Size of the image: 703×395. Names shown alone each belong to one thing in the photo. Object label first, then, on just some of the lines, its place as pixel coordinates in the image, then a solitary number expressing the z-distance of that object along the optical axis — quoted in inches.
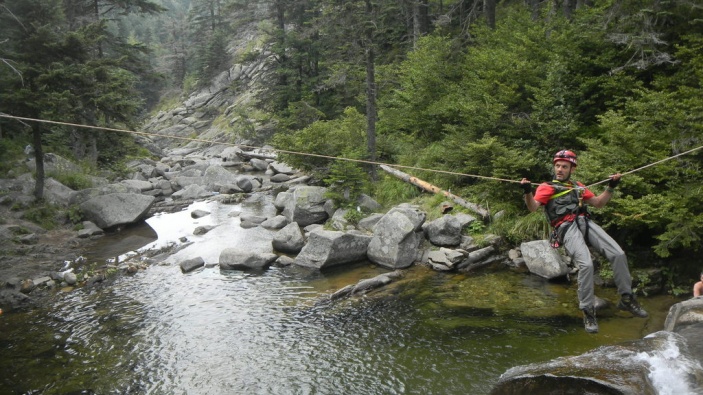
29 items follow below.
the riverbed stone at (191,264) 504.5
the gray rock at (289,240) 550.9
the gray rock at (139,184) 923.0
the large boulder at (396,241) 481.7
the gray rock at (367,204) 620.1
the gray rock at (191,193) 910.4
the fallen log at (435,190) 513.2
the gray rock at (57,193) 695.7
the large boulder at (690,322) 207.4
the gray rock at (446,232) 499.8
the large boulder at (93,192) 712.4
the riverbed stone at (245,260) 504.4
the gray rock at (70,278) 480.7
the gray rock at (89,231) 638.7
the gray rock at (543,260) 412.2
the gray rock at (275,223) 656.4
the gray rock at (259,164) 1200.8
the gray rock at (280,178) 1012.9
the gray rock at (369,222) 564.3
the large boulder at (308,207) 648.9
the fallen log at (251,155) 1257.0
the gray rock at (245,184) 941.2
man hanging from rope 251.0
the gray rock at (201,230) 650.2
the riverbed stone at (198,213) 751.1
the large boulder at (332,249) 491.2
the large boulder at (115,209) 674.2
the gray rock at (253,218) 683.4
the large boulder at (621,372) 189.8
